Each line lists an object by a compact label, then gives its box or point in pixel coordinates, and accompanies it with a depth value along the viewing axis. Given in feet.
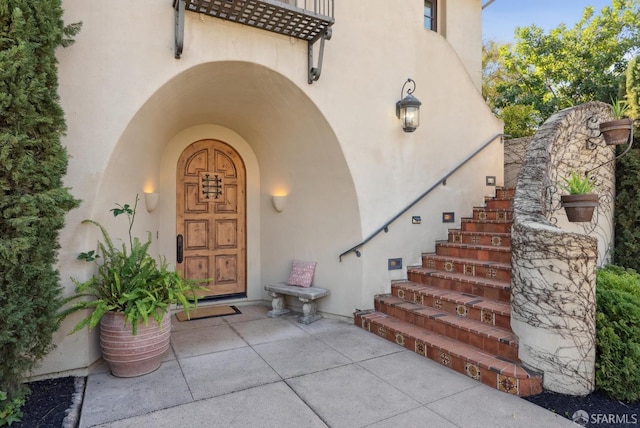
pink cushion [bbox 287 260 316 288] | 14.62
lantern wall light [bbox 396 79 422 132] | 13.76
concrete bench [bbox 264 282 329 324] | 13.53
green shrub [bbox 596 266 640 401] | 7.95
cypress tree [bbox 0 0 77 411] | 6.98
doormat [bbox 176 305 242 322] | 14.54
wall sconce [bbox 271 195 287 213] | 15.92
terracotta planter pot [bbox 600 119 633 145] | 11.58
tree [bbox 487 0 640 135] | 23.66
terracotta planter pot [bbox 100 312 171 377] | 8.84
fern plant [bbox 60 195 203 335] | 8.59
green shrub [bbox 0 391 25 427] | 7.02
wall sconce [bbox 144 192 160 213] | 13.20
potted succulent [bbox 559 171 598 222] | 10.35
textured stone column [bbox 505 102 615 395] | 8.04
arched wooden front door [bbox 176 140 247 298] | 15.99
